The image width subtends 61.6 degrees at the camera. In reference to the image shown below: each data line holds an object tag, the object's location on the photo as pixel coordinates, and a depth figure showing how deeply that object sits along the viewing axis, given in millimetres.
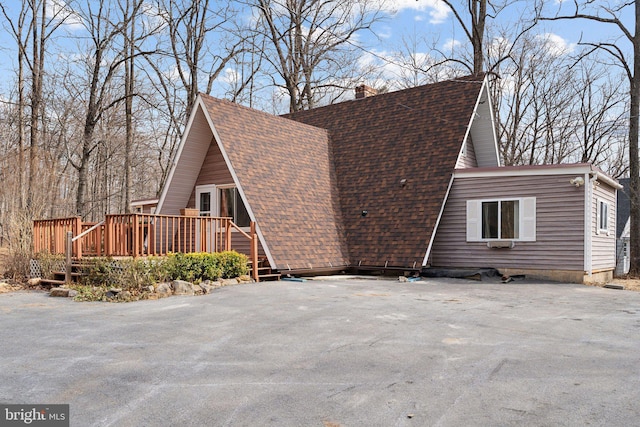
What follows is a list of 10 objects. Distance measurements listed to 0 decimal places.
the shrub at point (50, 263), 12242
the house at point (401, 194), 14000
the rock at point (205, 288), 10961
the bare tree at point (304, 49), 27953
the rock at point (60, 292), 10672
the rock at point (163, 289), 10586
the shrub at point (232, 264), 12547
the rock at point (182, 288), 10789
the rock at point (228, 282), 12219
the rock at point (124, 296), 9962
